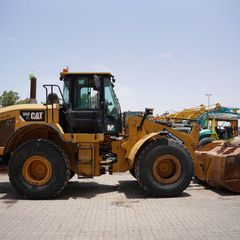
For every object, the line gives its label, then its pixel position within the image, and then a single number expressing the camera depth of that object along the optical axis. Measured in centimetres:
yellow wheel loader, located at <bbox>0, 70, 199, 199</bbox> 616
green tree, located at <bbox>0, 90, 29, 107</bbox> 3124
